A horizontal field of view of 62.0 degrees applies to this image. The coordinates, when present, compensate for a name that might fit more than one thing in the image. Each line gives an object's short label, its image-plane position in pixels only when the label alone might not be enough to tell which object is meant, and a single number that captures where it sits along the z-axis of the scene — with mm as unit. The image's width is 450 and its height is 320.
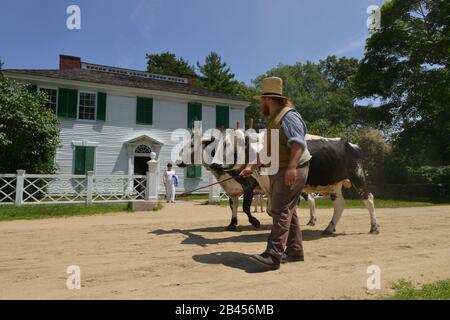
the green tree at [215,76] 46281
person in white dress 17203
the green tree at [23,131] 15266
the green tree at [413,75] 24781
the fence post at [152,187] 14055
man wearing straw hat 4504
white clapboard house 20359
